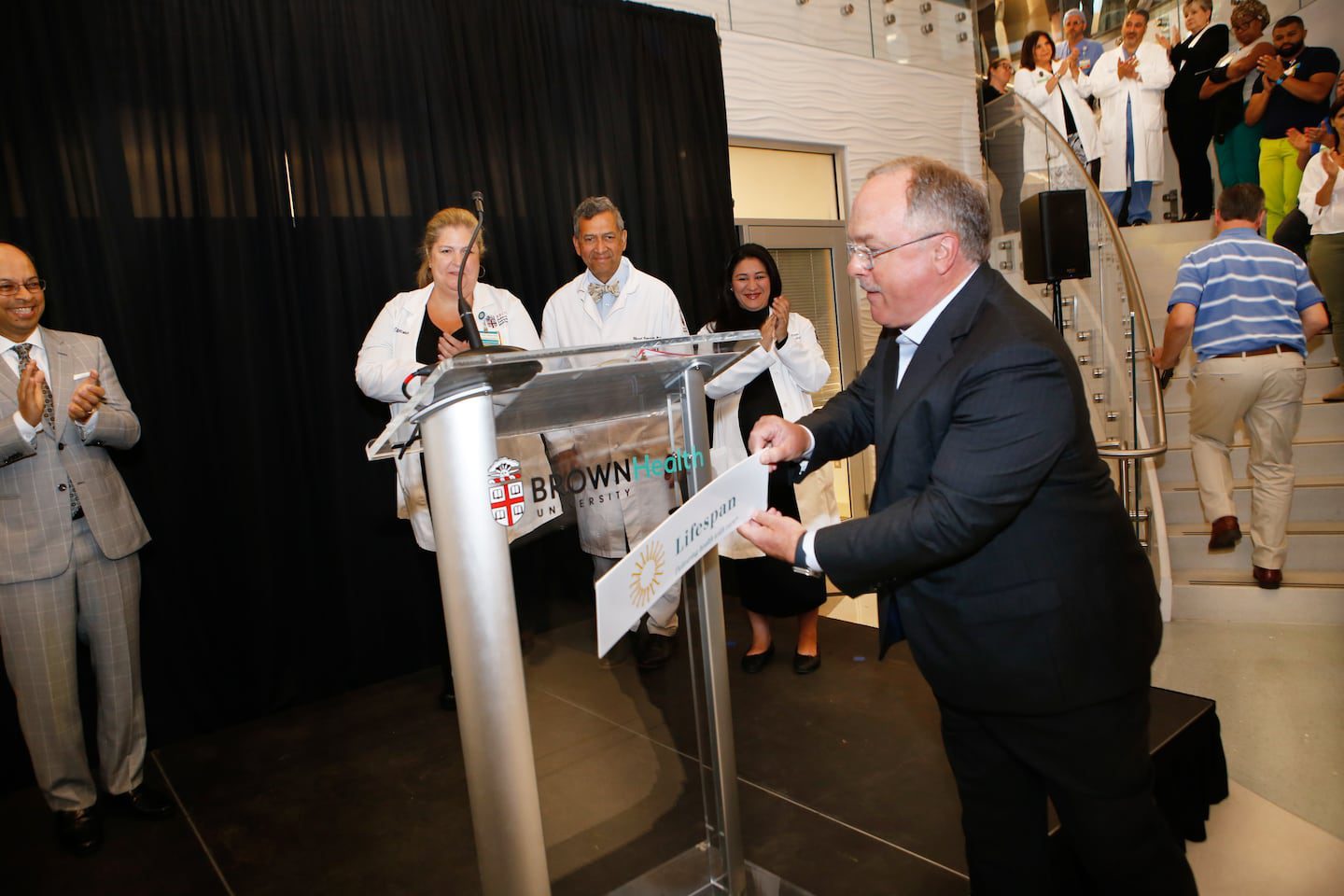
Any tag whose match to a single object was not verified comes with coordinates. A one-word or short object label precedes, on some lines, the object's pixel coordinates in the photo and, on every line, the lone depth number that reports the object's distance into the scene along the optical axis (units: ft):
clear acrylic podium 4.05
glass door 17.67
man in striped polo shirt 12.83
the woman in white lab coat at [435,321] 9.13
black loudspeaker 14.96
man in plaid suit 7.97
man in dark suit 4.43
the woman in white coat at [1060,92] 21.36
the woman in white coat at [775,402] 10.79
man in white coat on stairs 22.09
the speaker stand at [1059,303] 15.65
